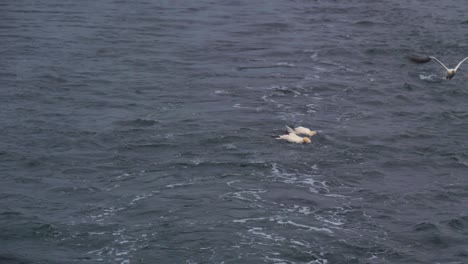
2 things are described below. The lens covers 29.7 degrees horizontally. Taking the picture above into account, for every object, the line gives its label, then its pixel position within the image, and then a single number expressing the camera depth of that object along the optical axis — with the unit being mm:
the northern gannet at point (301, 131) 30422
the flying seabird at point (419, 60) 32172
